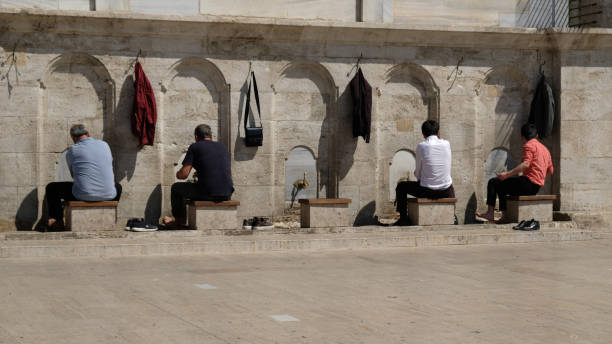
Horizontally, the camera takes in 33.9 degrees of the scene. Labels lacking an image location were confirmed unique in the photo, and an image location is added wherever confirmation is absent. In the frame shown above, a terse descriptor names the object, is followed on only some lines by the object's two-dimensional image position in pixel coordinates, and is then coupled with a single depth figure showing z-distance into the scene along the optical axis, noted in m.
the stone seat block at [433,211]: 15.21
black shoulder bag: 16.23
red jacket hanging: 15.58
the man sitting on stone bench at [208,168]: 14.10
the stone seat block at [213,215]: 14.06
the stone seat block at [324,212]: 14.87
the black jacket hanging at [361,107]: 16.67
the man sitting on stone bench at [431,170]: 15.28
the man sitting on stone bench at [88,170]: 13.69
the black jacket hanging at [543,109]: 17.52
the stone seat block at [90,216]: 13.49
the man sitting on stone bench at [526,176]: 15.73
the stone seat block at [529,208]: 15.68
